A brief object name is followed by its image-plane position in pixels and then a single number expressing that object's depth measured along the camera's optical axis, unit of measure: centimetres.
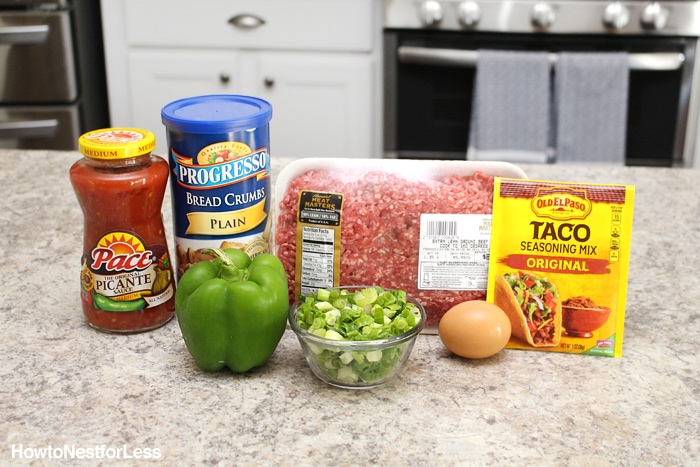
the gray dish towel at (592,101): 244
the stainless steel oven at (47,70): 263
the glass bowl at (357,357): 87
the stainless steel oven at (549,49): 246
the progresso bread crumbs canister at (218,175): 97
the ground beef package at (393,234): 102
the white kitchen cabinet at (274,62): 260
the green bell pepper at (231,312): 91
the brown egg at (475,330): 95
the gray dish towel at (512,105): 245
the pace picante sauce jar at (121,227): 97
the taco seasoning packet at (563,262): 99
